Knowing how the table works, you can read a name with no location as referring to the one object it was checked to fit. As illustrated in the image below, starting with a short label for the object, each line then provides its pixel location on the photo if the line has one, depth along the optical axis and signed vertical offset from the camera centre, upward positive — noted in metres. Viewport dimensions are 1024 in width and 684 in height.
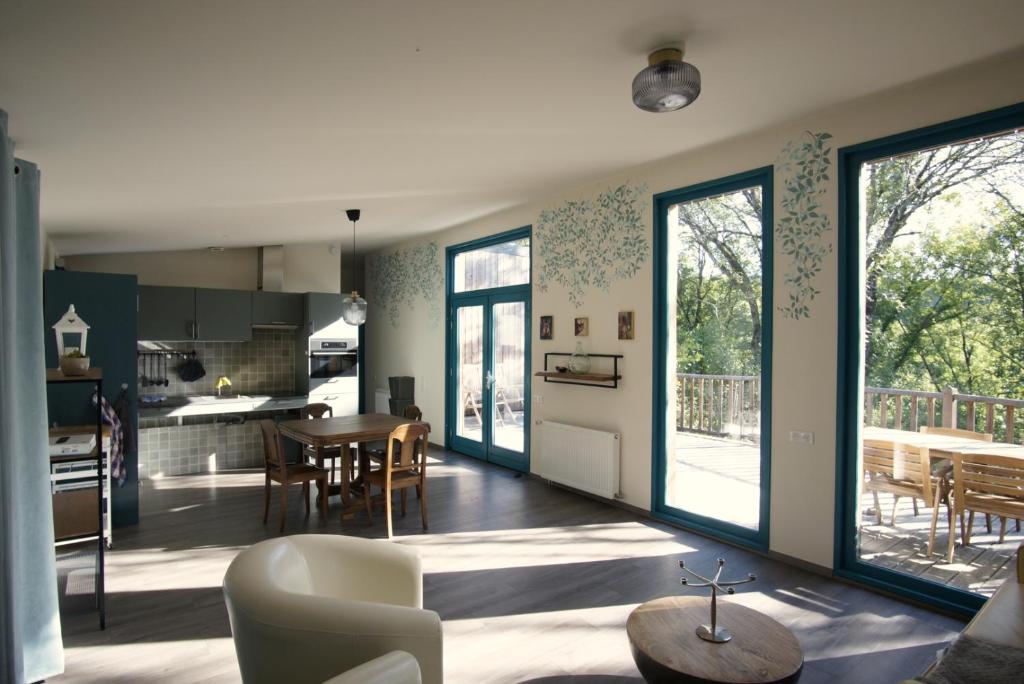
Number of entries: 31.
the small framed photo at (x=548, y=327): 5.63 +0.15
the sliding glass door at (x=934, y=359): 2.91 -0.09
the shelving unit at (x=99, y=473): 2.63 -0.62
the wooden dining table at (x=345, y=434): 4.41 -0.73
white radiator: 4.88 -1.06
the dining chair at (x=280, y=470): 4.38 -1.03
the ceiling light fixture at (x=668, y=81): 2.42 +1.12
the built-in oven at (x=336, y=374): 7.07 -0.40
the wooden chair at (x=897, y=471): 3.24 -0.75
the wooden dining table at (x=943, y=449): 2.99 -0.57
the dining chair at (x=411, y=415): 5.41 -0.72
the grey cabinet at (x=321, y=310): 7.06 +0.40
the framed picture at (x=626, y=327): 4.78 +0.13
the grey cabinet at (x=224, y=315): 6.52 +0.32
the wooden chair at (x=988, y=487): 2.88 -0.75
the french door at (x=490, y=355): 6.21 -0.15
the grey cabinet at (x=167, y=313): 6.19 +0.31
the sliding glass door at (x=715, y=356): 3.97 -0.10
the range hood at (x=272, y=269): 7.29 +0.93
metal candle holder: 2.03 -1.05
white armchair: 1.67 -0.86
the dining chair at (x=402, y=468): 4.25 -0.98
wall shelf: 4.88 -0.32
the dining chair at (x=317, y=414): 5.33 -0.74
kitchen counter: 6.02 -0.71
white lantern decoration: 3.20 +0.09
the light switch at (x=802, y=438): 3.57 -0.60
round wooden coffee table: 1.84 -1.06
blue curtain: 2.10 -0.50
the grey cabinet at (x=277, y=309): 6.89 +0.41
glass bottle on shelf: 5.14 -0.18
